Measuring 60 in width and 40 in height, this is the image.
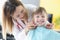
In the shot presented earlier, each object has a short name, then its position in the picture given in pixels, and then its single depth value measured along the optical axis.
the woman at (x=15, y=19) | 1.57
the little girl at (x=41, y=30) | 1.49
